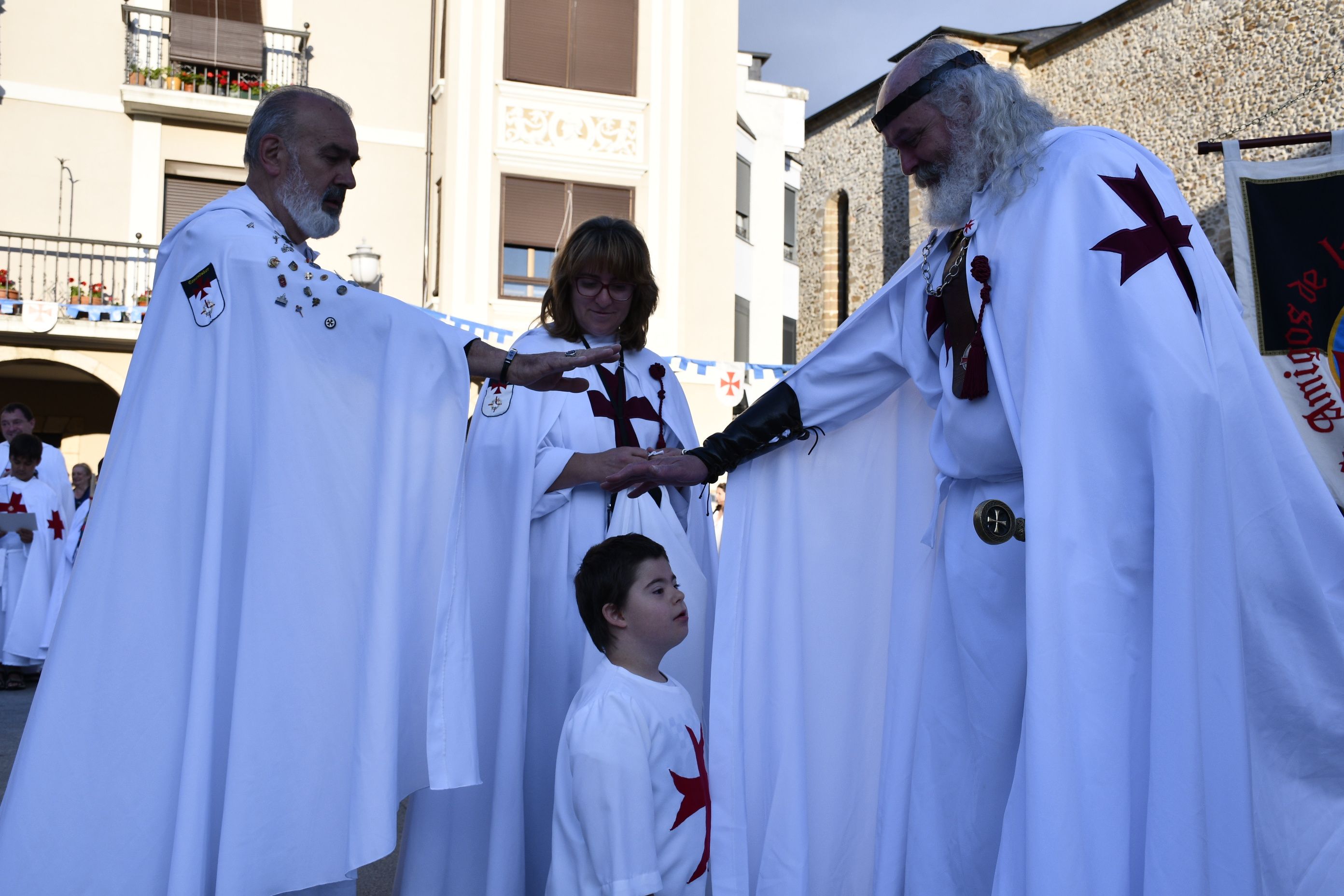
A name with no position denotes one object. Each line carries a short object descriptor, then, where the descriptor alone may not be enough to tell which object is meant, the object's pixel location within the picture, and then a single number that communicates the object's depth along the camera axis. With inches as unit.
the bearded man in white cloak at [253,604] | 94.0
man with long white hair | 84.1
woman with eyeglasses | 118.3
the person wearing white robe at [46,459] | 362.0
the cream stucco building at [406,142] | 629.9
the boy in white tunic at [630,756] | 98.7
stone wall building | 632.4
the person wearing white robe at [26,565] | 349.4
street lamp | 565.0
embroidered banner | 226.4
